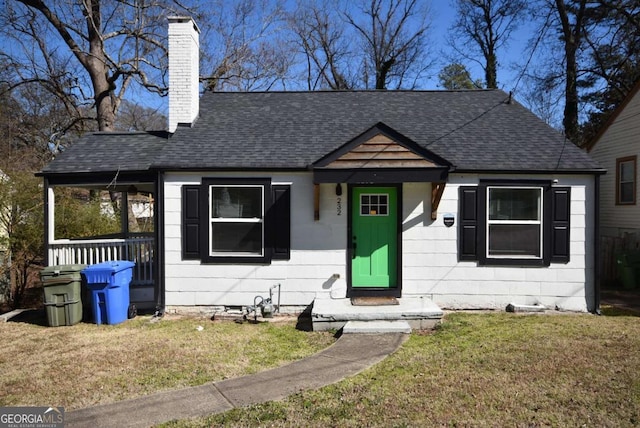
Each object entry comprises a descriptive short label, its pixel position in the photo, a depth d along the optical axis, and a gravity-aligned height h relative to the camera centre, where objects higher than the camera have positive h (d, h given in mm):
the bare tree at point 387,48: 26922 +10864
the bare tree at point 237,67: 20859 +7653
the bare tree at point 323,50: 27125 +10754
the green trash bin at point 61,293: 7152 -1386
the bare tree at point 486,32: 25000 +11522
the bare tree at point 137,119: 24781 +6160
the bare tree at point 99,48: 17156 +7372
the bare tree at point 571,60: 18562 +6828
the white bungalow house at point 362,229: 7719 -304
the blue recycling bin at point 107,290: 7160 -1355
